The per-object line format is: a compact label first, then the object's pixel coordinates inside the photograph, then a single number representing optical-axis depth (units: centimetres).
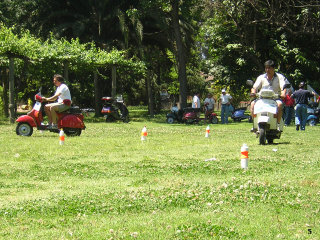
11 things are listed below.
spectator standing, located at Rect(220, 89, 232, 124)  3017
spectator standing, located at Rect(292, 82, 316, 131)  2272
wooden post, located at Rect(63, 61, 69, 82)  3111
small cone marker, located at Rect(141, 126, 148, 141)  1498
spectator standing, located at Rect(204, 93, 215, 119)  3177
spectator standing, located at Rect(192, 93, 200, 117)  3138
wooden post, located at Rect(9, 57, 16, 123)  2686
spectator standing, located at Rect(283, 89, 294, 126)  2572
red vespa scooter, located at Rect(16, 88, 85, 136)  1664
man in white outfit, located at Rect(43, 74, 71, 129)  1642
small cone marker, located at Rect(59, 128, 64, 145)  1366
